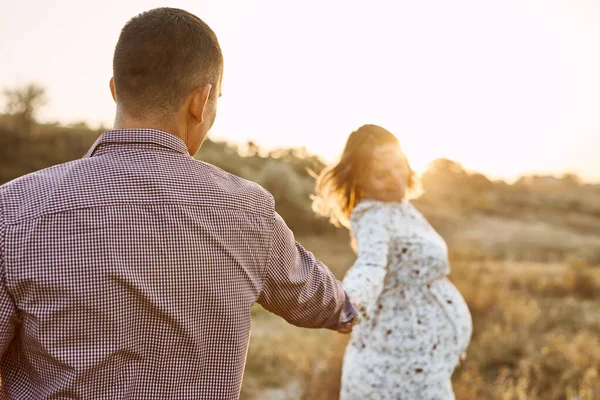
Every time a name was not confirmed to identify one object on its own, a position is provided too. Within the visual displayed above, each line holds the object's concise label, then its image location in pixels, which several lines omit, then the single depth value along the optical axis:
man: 1.26
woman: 2.81
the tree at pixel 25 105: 24.28
